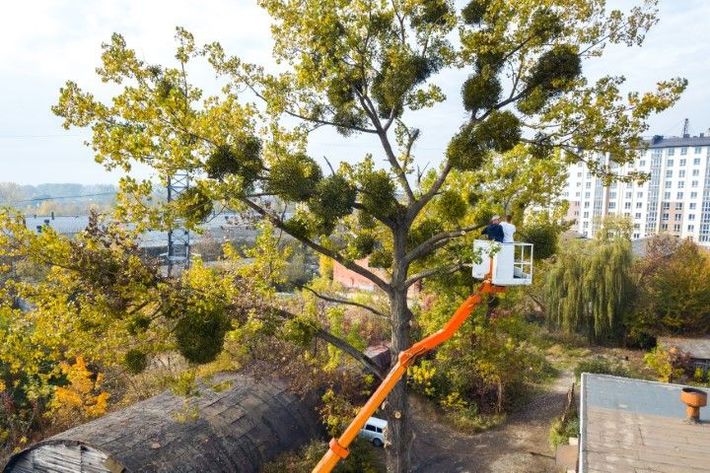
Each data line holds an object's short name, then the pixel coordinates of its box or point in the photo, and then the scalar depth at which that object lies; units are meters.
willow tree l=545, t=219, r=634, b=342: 25.25
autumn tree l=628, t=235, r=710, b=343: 24.56
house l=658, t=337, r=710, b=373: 20.80
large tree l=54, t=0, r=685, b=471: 6.91
